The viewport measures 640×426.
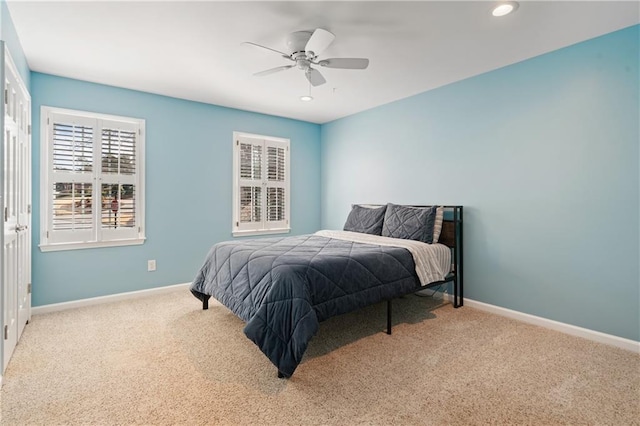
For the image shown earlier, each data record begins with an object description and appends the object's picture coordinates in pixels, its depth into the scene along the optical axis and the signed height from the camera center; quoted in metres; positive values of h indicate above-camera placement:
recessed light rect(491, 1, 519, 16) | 2.18 +1.39
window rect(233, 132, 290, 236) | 4.68 +0.43
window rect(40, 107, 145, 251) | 3.36 +0.37
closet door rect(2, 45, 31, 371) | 2.16 +0.04
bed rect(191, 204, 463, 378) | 2.12 -0.47
